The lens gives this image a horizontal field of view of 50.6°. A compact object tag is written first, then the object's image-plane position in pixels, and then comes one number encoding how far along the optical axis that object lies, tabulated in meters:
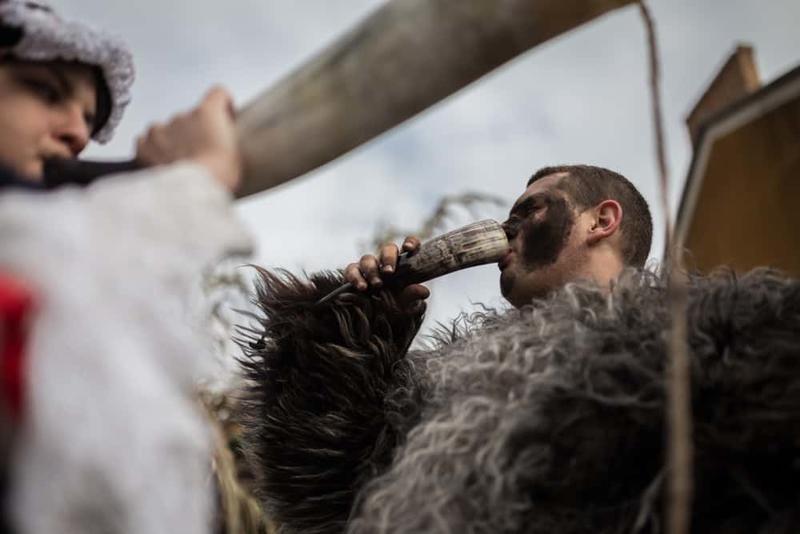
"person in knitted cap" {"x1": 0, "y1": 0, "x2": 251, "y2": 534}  0.76
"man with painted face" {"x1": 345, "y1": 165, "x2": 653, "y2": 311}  1.91
